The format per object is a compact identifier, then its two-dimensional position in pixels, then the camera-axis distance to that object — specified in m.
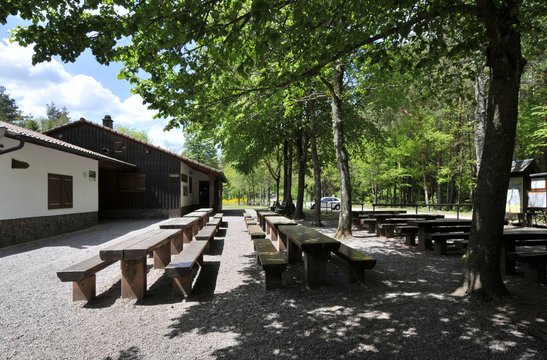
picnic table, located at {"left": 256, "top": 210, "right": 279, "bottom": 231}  9.89
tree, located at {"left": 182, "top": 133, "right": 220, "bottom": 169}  43.31
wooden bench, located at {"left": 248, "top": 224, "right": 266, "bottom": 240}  6.47
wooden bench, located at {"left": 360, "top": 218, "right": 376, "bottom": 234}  9.70
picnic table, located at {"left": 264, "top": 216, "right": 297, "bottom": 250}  6.63
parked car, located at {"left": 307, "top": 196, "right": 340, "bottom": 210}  32.54
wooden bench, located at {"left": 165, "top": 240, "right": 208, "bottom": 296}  3.65
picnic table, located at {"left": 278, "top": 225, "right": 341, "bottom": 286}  4.05
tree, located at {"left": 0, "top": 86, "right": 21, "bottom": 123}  38.19
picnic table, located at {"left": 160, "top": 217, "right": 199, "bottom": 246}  6.30
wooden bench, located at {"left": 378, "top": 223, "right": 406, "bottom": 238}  8.95
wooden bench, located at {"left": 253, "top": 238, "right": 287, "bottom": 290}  3.99
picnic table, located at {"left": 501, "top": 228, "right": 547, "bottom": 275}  4.75
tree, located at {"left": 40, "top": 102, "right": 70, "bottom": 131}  46.62
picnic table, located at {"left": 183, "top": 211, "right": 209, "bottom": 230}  9.38
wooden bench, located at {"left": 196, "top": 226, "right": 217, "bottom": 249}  6.19
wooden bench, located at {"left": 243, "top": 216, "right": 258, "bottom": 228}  9.10
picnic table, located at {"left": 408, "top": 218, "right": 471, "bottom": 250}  6.89
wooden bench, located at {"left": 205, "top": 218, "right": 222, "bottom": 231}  8.59
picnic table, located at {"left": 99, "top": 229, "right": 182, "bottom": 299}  3.62
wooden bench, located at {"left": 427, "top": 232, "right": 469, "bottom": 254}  6.21
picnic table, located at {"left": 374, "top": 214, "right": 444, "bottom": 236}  9.34
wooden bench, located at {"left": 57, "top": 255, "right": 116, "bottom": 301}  3.41
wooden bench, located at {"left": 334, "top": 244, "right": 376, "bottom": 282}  3.92
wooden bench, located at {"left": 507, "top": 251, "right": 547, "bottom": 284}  4.12
